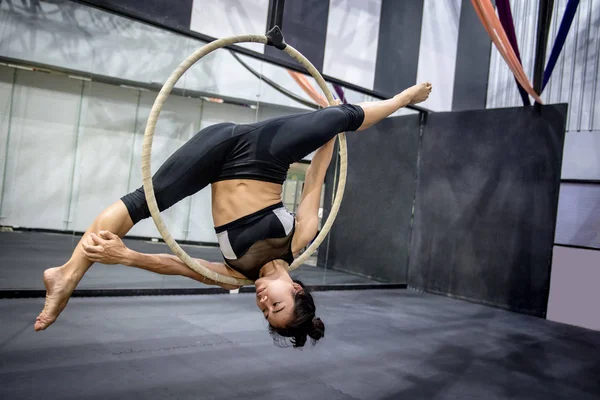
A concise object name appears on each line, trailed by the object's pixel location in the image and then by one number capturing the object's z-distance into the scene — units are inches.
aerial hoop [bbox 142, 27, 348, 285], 79.7
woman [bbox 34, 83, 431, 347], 81.3
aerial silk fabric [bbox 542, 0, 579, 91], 176.4
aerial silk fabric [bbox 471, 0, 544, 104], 165.0
